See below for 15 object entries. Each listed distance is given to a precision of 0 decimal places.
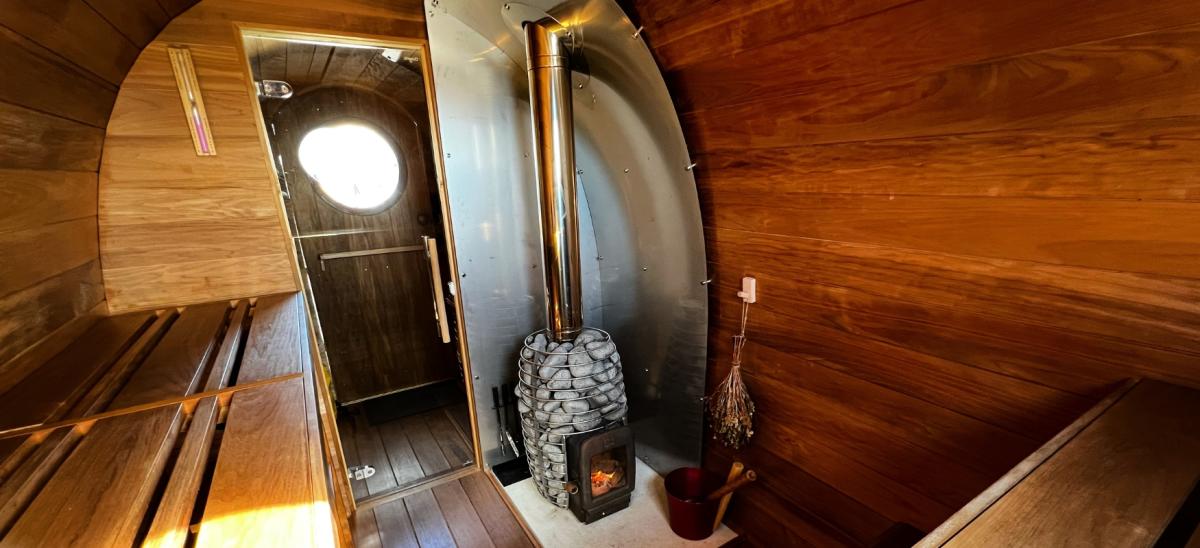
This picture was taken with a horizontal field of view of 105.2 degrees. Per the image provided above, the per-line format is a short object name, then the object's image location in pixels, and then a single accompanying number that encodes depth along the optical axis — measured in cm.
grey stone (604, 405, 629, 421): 192
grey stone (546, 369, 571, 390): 184
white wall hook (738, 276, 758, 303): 159
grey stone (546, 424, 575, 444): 186
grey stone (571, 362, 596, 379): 185
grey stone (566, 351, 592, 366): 186
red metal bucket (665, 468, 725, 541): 181
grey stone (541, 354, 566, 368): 187
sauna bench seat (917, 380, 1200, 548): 56
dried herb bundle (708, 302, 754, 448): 167
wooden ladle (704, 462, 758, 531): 170
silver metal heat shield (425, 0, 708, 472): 170
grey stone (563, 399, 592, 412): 184
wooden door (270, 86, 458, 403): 266
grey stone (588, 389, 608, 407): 187
